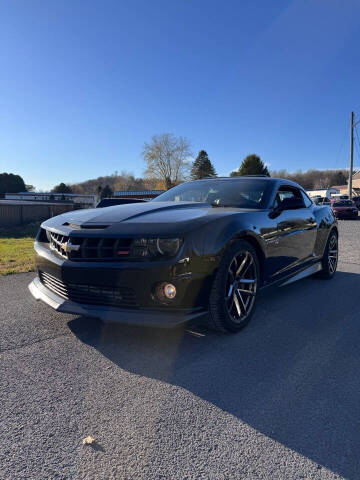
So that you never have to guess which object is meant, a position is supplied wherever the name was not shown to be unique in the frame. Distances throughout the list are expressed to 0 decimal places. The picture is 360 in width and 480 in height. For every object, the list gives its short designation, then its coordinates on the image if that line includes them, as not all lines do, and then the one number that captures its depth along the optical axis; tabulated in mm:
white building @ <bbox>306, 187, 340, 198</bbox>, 43581
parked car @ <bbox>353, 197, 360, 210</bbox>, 32262
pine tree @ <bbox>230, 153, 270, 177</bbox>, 60028
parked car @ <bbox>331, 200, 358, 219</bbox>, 22031
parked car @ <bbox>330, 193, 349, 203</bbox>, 39741
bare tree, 54562
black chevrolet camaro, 2432
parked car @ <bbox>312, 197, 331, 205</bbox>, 24769
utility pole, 28792
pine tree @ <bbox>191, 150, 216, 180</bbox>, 68500
